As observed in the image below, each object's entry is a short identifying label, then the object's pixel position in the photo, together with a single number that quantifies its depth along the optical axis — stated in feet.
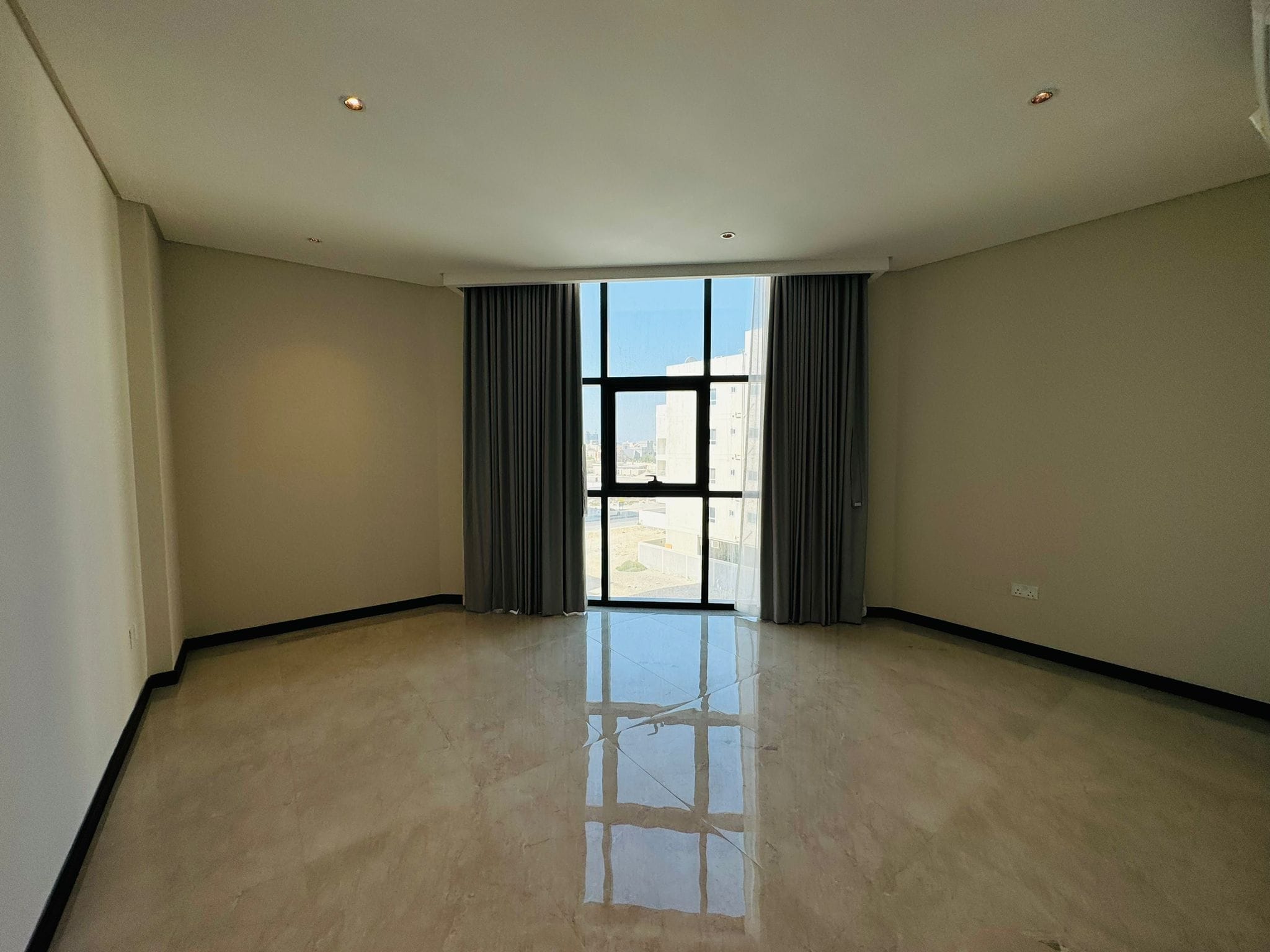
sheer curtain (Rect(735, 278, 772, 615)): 12.95
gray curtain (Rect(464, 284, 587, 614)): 13.21
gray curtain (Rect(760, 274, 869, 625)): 12.53
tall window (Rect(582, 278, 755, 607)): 13.48
